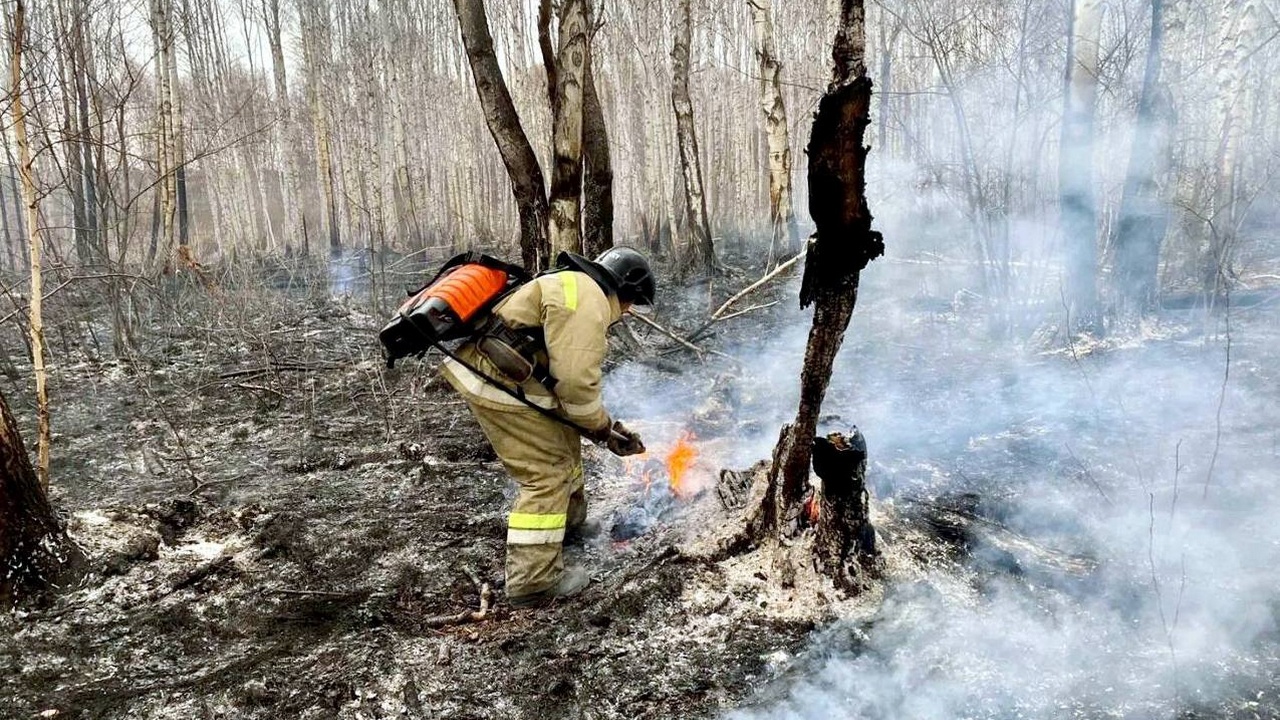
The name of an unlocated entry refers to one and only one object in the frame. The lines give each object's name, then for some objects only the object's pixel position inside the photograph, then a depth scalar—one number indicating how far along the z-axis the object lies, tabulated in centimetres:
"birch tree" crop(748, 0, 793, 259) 1013
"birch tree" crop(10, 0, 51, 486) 315
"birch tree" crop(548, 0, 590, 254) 553
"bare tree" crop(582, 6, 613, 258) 668
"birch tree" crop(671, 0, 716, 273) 1084
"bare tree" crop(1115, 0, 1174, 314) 701
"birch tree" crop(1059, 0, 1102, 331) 674
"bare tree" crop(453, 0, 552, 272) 606
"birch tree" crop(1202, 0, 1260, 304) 780
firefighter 319
